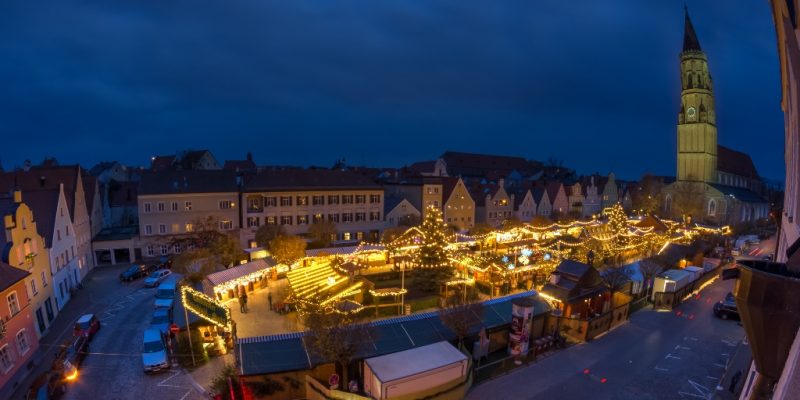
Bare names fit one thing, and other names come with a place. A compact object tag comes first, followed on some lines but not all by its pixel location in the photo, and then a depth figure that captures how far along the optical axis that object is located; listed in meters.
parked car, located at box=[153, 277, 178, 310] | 24.16
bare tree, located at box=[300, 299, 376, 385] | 14.98
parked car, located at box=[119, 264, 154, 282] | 30.91
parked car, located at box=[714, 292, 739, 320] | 23.72
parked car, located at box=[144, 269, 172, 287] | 29.64
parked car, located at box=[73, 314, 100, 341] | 20.20
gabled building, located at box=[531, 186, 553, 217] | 57.85
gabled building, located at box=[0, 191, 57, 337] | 20.73
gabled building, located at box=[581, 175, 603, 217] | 64.81
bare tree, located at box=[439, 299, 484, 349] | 17.69
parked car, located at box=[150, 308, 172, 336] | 20.21
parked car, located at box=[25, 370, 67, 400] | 14.78
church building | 69.69
